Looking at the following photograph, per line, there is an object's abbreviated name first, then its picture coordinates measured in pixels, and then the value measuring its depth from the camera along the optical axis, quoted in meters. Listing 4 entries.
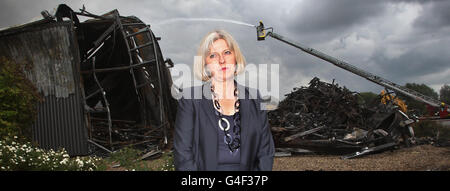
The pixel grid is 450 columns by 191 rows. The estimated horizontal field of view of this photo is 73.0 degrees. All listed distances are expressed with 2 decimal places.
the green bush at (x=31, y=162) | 5.97
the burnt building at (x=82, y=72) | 9.53
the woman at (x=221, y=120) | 2.47
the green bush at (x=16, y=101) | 8.86
